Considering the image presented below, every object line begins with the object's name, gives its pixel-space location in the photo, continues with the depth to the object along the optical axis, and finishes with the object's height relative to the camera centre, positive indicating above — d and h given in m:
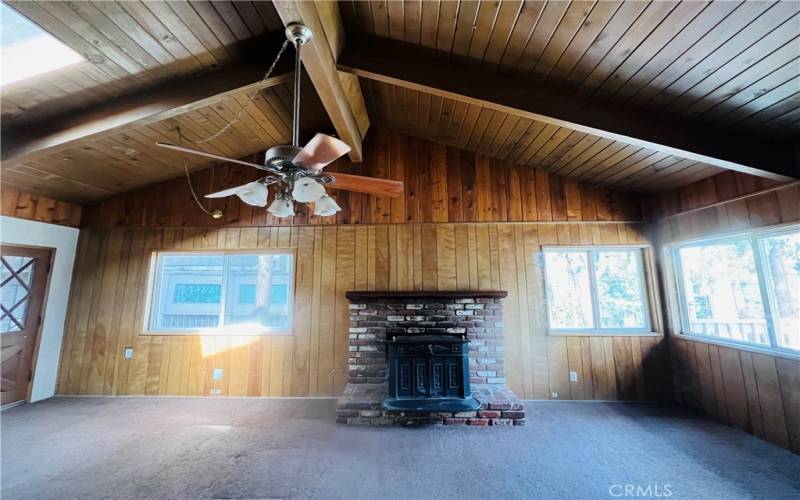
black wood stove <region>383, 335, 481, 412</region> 3.26 -0.75
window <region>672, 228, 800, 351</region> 2.66 +0.10
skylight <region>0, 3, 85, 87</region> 2.00 +1.75
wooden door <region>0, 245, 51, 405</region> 3.60 -0.12
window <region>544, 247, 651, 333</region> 3.89 +0.11
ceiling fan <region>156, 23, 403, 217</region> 1.72 +0.78
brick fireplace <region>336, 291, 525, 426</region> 3.57 -0.35
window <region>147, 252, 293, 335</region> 4.09 +0.11
